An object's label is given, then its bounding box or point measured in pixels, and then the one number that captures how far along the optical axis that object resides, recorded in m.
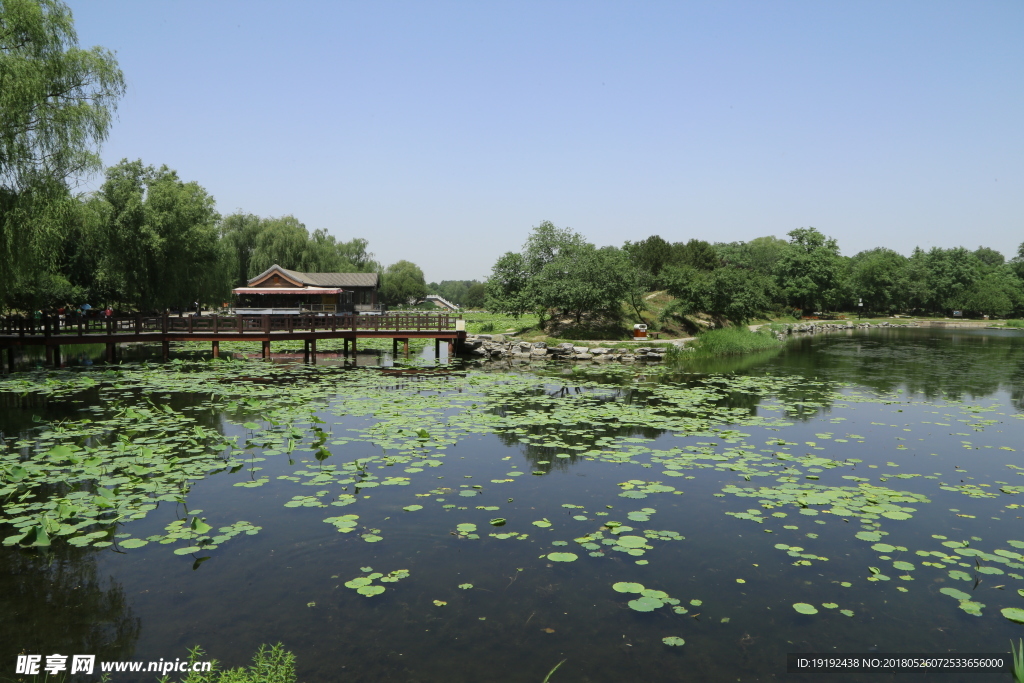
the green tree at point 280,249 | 65.06
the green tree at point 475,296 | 123.31
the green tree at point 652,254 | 58.41
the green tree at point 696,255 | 57.28
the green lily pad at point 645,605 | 6.16
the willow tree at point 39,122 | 17.38
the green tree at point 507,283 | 38.19
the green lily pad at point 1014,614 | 5.98
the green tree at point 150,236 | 34.97
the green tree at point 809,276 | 69.50
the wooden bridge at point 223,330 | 24.92
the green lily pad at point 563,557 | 7.24
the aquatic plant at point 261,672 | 4.82
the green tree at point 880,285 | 78.06
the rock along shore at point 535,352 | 30.84
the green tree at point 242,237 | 68.12
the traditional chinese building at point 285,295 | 42.00
